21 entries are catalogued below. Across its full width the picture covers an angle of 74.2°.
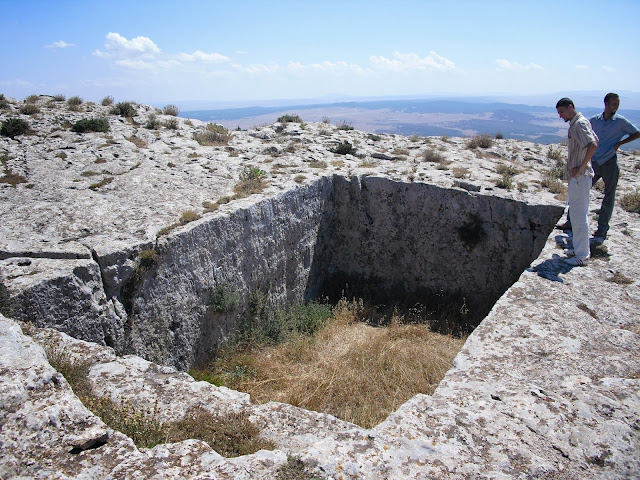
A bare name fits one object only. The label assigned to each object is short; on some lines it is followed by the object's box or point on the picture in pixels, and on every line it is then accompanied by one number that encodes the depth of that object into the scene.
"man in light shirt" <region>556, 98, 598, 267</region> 5.21
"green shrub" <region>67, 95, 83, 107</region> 11.60
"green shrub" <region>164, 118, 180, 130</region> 11.09
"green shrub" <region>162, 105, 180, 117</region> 12.98
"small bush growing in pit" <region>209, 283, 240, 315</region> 6.11
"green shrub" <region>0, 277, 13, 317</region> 3.85
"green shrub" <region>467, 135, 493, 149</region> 11.30
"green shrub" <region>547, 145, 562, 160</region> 10.84
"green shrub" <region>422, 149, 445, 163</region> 9.69
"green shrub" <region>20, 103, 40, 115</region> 10.44
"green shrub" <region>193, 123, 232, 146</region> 10.35
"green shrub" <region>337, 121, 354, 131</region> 12.88
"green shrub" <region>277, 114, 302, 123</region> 13.43
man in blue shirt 5.96
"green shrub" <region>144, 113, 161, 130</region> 10.80
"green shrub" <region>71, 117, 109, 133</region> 9.60
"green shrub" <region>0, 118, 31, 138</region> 8.91
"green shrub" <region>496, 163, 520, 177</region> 8.98
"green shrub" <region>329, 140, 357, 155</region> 10.35
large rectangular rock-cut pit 4.89
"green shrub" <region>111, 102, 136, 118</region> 11.55
